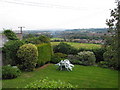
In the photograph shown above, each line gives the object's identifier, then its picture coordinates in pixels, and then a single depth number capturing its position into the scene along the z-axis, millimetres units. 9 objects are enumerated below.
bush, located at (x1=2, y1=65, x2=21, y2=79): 5130
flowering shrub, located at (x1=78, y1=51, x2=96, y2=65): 9121
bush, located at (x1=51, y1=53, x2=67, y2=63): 9003
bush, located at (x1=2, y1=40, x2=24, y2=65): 6207
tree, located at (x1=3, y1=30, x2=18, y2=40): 7806
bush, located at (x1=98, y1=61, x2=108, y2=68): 8517
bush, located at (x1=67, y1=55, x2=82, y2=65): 9084
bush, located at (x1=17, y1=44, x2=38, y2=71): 6325
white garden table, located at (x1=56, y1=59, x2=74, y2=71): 6854
